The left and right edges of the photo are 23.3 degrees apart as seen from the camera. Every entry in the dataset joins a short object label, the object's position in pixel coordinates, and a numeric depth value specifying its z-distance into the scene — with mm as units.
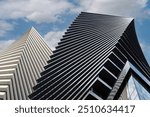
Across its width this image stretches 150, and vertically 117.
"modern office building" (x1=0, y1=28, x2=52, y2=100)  125312
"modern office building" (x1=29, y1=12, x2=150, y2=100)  89625
